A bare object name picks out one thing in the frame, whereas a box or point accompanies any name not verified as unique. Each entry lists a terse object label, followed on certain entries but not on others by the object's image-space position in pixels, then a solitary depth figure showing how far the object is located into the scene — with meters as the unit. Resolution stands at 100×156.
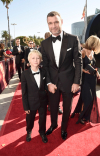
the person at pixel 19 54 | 6.15
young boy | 1.99
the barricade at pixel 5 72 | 4.69
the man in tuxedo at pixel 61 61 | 1.88
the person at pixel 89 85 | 2.47
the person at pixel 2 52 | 5.72
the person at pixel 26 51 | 5.44
